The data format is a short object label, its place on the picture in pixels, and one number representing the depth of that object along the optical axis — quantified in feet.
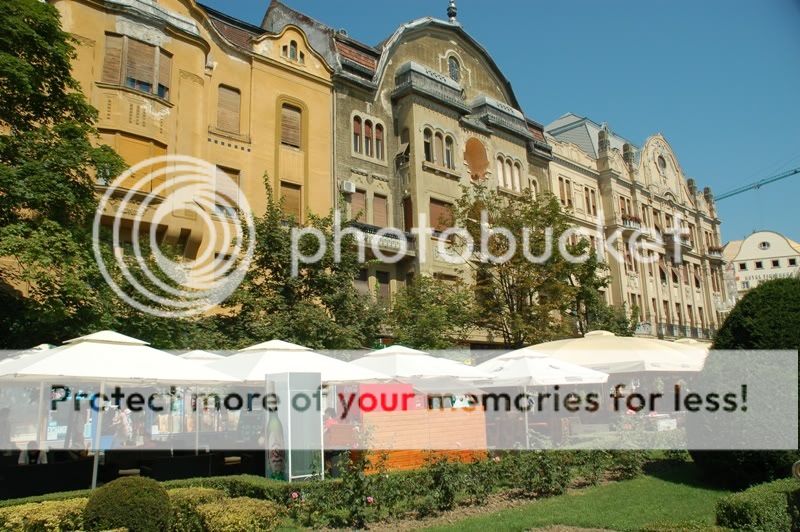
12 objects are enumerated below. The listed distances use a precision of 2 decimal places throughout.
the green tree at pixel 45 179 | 39.93
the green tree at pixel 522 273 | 72.18
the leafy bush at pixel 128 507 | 24.34
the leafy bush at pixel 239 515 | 25.94
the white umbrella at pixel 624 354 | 48.39
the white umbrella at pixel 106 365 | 32.17
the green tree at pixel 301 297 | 55.31
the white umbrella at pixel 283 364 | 39.50
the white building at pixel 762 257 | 307.17
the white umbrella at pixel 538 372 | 45.78
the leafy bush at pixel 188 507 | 27.96
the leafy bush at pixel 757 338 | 32.99
